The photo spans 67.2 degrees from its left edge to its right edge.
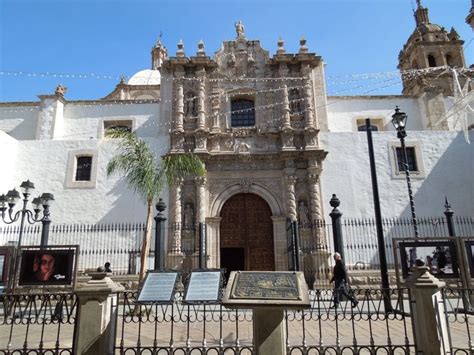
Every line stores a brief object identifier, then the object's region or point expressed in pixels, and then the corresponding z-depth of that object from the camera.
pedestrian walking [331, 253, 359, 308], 9.15
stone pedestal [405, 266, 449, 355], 4.30
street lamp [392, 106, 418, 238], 9.96
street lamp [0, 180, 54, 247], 10.95
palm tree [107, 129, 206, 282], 10.17
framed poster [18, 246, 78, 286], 8.78
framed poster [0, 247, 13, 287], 8.72
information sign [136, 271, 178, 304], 5.65
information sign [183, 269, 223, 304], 5.60
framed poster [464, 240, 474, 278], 8.53
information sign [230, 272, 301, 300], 4.18
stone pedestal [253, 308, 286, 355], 4.03
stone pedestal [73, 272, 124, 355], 4.32
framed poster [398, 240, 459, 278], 8.63
